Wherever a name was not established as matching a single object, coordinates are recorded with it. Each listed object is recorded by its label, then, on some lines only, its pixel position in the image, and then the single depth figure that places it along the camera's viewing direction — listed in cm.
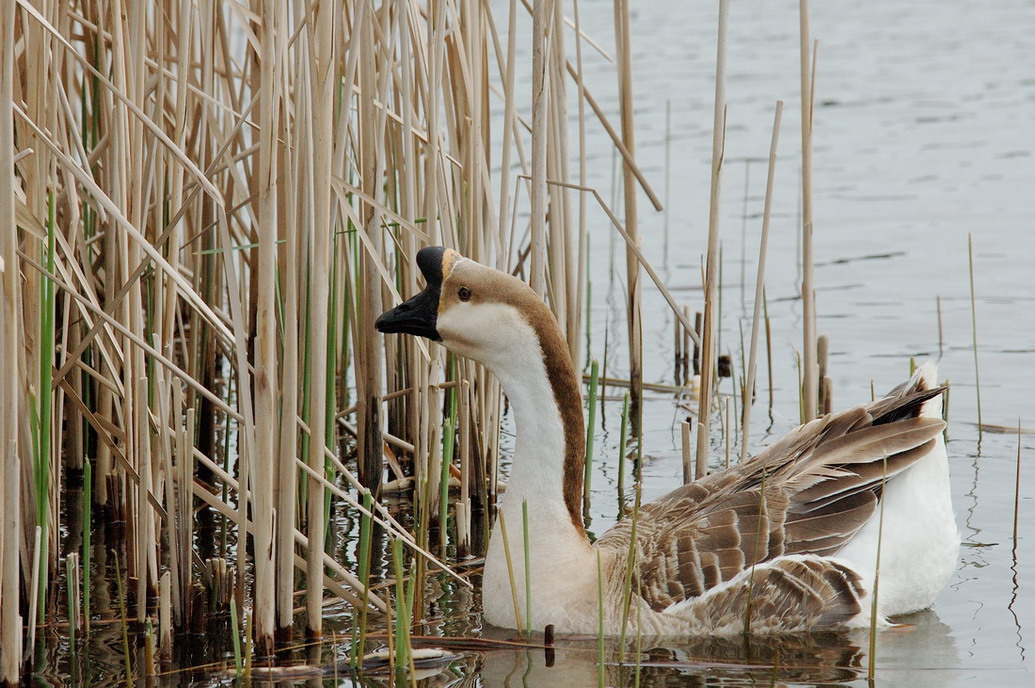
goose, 1035
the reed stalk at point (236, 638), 903
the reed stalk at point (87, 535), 984
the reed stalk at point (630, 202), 1249
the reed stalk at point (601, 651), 882
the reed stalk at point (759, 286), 1142
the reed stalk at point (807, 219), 1168
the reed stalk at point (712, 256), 1121
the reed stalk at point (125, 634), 943
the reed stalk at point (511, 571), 1020
